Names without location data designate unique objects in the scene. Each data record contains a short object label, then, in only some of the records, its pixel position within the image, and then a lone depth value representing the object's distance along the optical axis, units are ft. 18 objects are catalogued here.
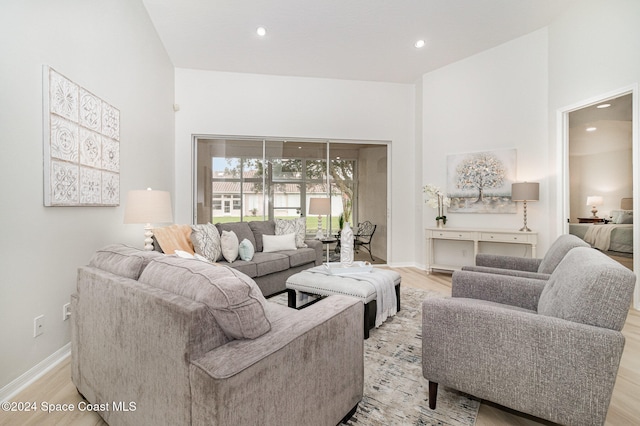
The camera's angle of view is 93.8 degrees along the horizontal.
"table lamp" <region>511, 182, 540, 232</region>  13.38
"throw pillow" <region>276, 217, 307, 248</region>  14.93
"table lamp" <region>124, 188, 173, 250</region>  9.16
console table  13.51
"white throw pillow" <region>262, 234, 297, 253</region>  13.91
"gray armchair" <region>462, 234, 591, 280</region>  7.07
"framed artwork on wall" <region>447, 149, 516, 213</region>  14.85
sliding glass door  17.06
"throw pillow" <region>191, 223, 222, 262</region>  11.07
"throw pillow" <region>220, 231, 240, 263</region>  11.71
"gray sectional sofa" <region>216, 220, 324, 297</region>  11.58
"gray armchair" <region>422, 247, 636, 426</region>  3.90
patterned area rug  5.06
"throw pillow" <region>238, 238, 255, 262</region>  11.91
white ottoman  8.21
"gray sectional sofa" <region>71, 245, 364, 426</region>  3.10
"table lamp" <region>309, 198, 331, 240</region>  16.88
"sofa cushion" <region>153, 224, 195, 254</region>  10.18
